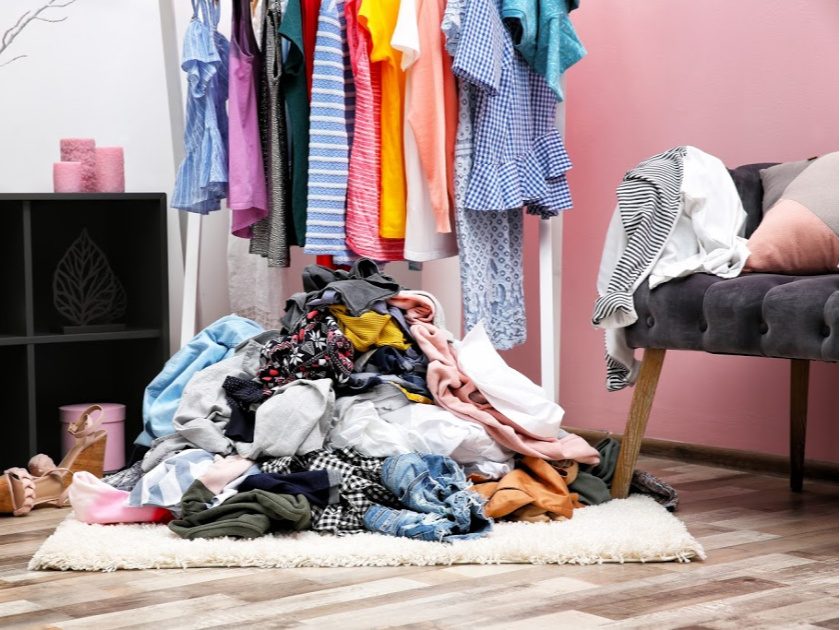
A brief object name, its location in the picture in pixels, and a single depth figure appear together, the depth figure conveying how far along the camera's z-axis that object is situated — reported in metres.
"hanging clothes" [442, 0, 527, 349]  3.00
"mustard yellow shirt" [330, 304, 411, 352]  2.55
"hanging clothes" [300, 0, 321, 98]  3.05
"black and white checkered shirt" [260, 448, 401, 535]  2.27
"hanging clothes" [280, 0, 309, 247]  3.07
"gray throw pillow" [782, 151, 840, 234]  2.52
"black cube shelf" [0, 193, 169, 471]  3.11
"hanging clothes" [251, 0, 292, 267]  3.06
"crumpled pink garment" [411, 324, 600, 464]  2.50
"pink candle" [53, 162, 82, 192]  3.18
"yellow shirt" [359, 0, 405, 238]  3.03
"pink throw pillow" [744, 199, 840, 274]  2.51
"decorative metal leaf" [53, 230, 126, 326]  3.26
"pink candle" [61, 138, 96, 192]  3.22
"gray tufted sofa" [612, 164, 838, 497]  2.22
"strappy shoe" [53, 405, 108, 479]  2.88
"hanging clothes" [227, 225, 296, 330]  3.42
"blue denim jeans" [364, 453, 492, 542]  2.20
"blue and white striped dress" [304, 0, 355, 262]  2.98
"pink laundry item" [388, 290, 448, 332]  2.68
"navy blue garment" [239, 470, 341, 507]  2.28
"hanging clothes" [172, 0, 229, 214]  3.06
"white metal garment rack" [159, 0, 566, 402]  3.07
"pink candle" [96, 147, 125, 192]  3.24
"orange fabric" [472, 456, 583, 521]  2.38
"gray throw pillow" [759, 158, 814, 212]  2.71
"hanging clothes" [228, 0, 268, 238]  3.09
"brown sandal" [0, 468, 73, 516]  2.58
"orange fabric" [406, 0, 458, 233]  2.97
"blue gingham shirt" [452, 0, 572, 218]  2.89
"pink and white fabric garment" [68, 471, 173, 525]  2.37
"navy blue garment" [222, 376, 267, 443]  2.48
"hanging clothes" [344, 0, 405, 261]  3.00
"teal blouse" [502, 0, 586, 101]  2.96
